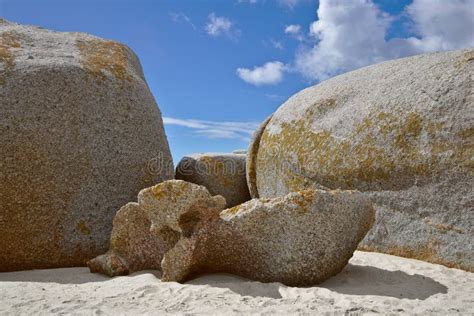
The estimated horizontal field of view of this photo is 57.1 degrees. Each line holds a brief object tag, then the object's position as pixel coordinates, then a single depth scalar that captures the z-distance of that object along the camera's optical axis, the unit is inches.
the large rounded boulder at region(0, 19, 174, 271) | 257.4
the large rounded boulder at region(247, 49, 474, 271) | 237.9
